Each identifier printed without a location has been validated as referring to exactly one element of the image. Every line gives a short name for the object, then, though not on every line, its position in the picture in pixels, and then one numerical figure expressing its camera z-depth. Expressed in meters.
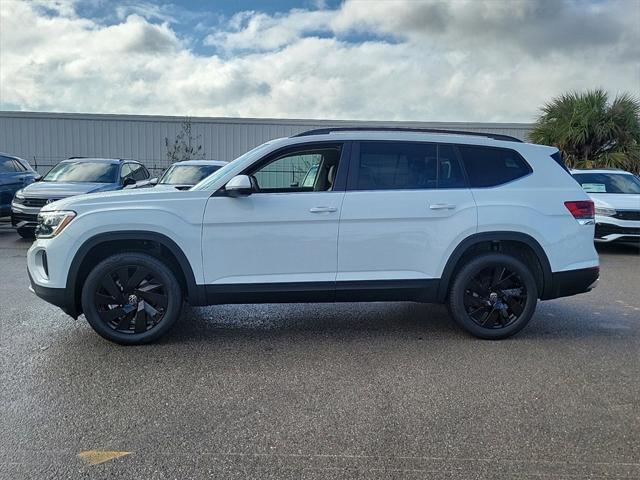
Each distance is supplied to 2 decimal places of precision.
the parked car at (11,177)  11.83
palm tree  16.53
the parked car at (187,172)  10.98
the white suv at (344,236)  4.50
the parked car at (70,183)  10.52
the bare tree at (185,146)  20.70
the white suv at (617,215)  10.00
